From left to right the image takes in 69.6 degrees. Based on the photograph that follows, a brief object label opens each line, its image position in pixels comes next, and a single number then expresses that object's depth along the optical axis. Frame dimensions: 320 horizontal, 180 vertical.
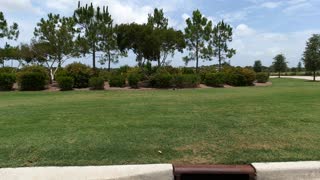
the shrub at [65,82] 14.04
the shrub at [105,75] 16.52
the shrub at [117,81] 15.11
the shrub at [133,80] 15.10
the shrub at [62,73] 14.71
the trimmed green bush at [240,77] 17.20
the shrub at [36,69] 15.42
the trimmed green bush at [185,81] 15.25
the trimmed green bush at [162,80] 15.22
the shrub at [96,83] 14.37
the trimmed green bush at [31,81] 14.16
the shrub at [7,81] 14.22
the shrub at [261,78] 19.22
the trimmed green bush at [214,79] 16.44
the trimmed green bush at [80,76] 14.90
